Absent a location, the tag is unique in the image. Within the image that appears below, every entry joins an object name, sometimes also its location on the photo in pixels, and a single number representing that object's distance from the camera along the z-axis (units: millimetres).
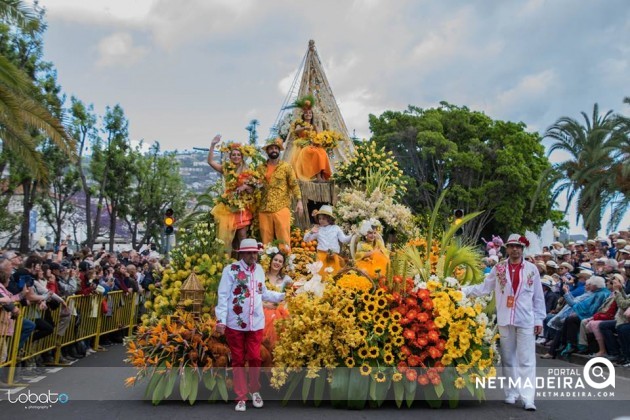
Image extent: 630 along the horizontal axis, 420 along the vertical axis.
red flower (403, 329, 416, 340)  8211
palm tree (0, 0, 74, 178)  12852
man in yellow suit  13391
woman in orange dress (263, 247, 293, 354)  9031
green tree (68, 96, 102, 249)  35216
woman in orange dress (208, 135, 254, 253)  13312
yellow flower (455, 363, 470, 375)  8227
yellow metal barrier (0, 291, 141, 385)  10305
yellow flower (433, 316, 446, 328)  8352
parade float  8195
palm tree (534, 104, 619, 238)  28625
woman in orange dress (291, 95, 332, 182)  16422
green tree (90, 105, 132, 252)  41906
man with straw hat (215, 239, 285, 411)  8203
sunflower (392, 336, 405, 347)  8253
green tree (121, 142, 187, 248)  48844
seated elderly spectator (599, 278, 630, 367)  11984
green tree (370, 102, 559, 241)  43844
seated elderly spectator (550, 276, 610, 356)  13400
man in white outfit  8711
